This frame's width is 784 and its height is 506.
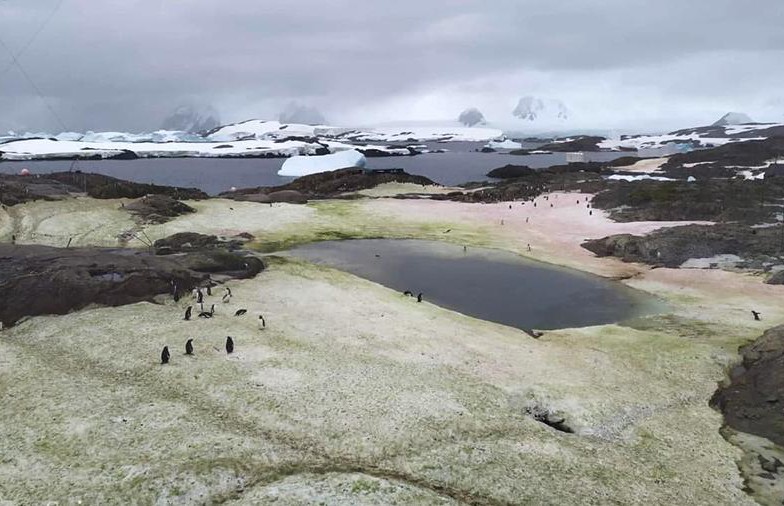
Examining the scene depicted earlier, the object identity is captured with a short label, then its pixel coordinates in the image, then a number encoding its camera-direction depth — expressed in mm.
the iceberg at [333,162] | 189375
